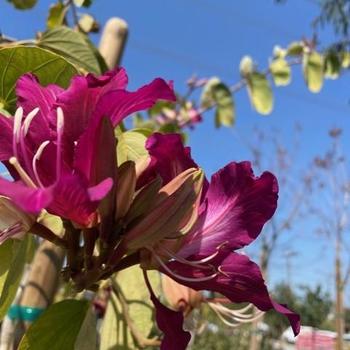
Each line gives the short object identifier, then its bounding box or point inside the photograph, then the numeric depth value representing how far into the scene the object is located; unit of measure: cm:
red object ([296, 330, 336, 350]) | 788
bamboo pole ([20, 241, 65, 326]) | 59
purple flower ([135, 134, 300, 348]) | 31
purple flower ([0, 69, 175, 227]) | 28
